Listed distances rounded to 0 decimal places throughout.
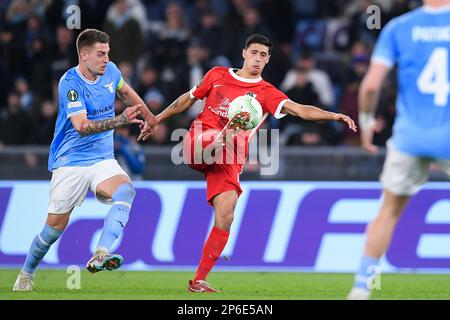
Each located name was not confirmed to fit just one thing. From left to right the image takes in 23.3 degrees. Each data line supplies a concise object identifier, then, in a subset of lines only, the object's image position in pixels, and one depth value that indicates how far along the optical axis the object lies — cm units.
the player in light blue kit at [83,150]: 1002
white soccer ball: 1021
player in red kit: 1025
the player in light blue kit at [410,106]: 761
